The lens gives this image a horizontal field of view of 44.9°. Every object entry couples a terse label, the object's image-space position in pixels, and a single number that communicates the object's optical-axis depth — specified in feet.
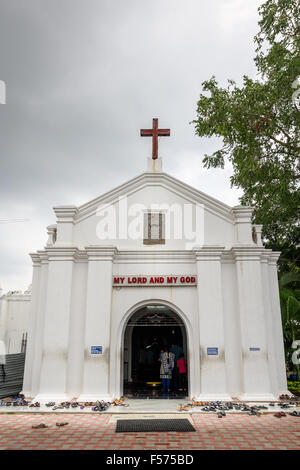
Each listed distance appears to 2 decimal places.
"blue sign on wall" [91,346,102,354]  36.35
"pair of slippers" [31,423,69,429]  26.53
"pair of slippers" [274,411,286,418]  29.88
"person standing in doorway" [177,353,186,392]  41.60
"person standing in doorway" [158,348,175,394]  40.81
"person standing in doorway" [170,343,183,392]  44.39
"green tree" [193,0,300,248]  33.27
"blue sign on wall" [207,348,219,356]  36.19
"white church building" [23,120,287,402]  36.11
